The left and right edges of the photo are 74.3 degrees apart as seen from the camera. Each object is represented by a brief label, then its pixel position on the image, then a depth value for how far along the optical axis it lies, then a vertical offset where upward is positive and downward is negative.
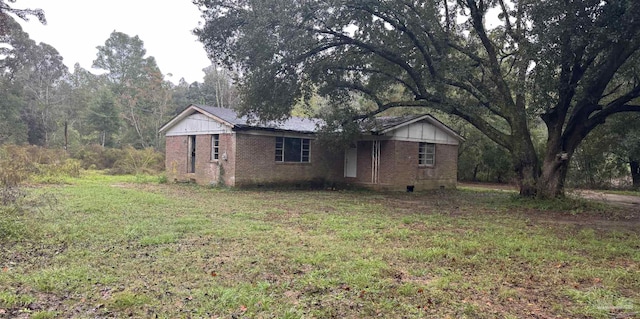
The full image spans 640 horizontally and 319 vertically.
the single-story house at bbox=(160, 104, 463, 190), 17.53 +0.59
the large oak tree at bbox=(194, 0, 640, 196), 11.29 +3.31
